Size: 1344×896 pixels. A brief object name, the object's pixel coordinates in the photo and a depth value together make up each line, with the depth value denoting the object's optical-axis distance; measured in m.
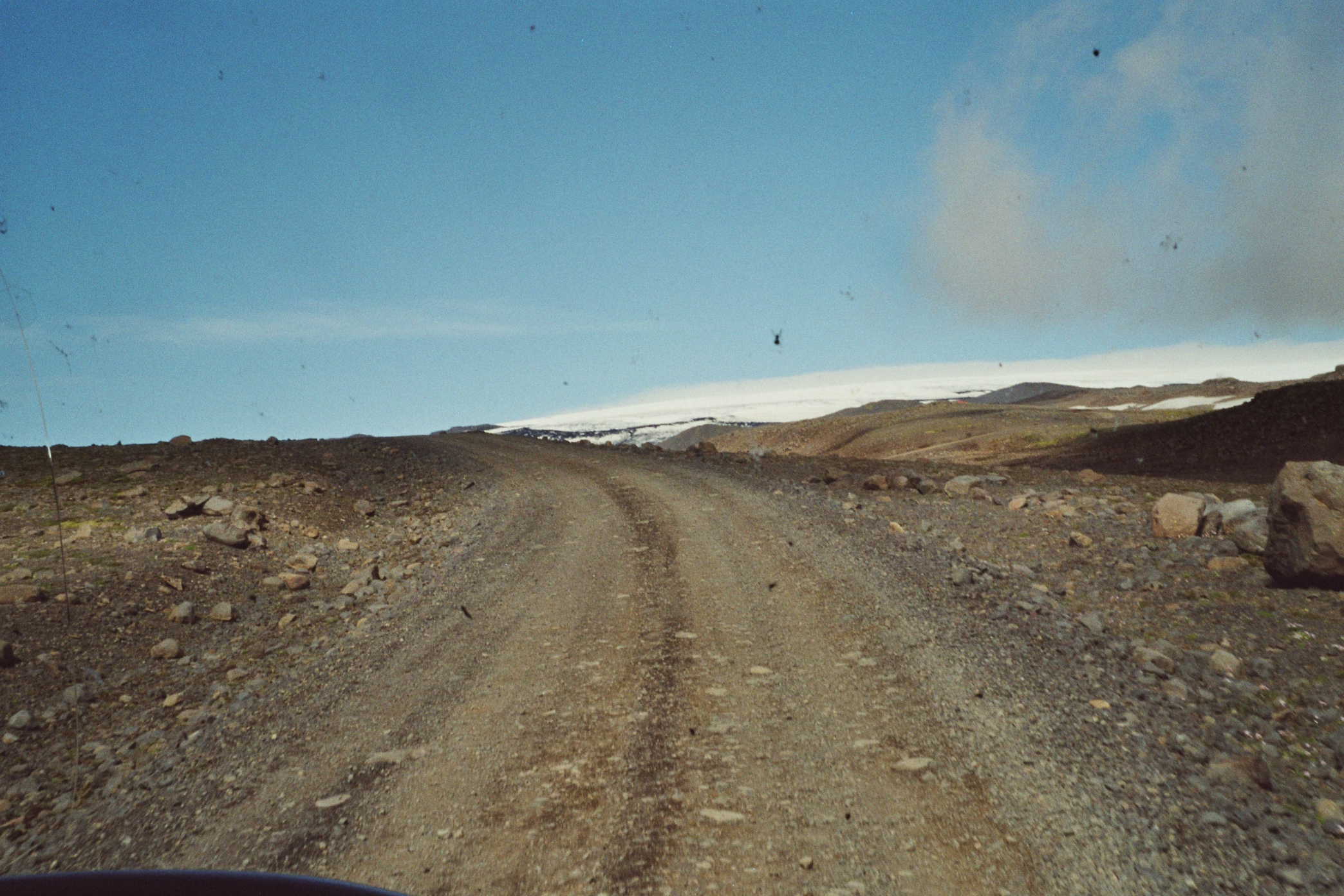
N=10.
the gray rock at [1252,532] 10.68
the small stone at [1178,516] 12.09
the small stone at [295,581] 11.21
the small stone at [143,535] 12.09
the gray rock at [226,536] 12.35
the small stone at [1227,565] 10.46
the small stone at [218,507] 13.43
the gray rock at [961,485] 16.38
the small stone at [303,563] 11.99
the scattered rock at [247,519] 12.97
